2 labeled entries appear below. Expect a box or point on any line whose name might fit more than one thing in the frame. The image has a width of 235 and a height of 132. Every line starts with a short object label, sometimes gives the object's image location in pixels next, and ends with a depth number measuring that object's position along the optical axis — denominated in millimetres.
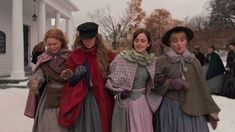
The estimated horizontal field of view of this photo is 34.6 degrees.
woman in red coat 3900
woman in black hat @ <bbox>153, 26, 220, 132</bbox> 3904
